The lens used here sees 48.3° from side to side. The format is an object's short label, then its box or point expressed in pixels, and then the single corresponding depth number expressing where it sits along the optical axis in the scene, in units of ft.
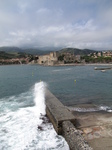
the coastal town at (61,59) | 436.60
